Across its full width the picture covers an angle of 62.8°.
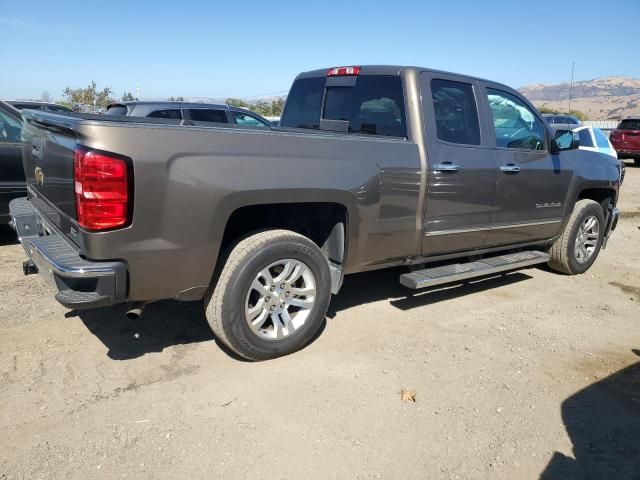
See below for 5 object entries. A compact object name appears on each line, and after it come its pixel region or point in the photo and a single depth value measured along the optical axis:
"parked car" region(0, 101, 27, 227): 5.59
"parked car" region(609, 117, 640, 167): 18.94
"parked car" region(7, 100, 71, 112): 10.62
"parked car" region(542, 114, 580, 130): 19.75
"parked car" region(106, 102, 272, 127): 9.04
